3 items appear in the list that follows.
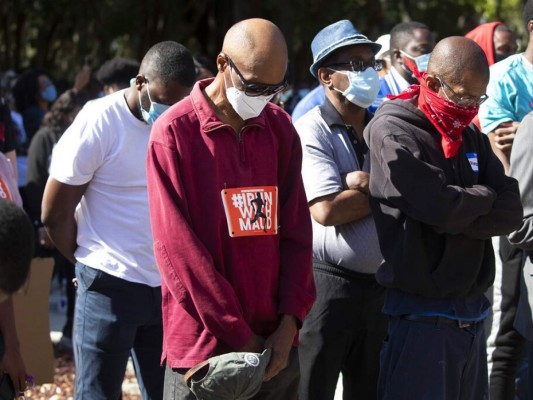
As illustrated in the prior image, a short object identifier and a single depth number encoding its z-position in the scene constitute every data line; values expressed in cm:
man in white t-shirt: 925
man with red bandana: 801
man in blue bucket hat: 923
